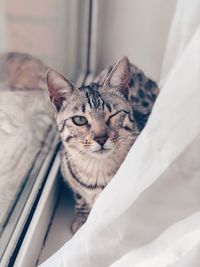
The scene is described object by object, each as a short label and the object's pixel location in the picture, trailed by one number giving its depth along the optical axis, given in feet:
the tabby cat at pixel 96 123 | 2.86
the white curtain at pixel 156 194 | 2.10
